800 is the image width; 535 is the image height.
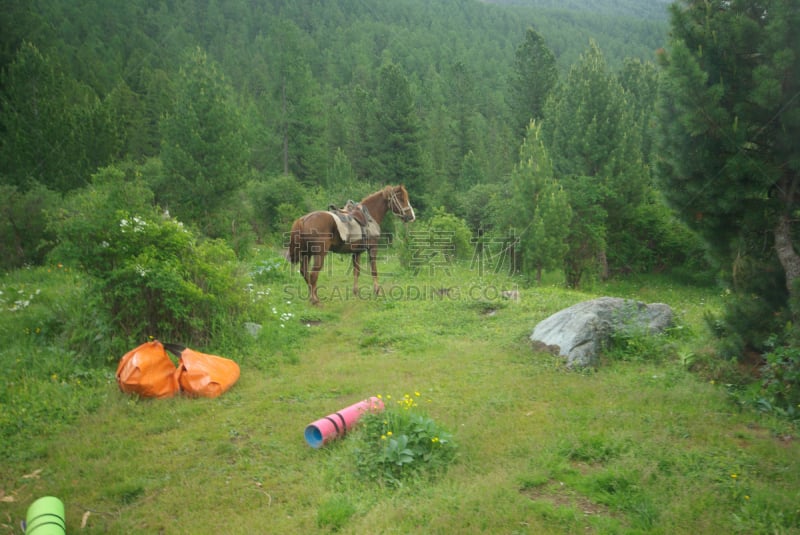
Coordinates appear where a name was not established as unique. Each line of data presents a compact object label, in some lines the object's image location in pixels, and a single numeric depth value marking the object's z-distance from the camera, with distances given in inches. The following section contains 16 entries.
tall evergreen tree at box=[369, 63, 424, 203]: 1315.2
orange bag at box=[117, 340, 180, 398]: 252.2
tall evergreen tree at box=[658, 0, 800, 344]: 222.5
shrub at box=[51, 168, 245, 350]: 295.6
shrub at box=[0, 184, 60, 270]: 527.8
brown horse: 461.1
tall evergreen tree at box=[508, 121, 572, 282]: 634.2
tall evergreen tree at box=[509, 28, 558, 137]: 1429.6
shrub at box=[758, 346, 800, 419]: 205.3
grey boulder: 292.8
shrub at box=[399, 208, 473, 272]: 654.5
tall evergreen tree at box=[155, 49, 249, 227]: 757.9
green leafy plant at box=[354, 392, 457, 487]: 181.0
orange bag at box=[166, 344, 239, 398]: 261.6
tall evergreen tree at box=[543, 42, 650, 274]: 823.1
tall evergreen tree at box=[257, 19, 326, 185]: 1624.0
